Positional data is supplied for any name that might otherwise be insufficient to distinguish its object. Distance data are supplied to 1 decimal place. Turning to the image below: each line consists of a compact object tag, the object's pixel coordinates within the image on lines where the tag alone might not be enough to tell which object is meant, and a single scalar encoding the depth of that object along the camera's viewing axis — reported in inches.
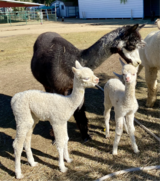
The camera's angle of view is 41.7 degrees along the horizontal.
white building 1086.4
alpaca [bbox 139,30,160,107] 169.8
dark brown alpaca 128.3
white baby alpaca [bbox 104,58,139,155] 110.4
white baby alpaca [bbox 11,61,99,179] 110.3
